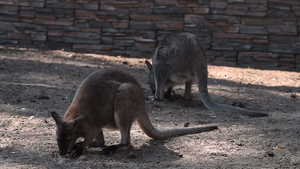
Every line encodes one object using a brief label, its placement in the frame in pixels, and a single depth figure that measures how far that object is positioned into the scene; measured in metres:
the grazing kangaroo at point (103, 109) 9.50
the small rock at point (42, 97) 13.84
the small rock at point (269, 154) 9.54
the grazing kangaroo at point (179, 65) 14.41
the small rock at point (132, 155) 9.55
